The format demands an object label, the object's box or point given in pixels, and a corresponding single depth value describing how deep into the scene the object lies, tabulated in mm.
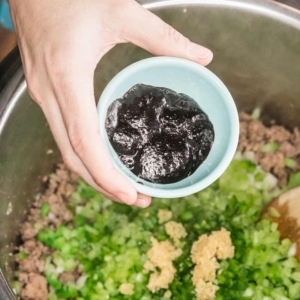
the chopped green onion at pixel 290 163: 587
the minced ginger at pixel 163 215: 559
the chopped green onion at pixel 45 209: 567
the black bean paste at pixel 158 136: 408
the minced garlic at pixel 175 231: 546
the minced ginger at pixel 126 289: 530
